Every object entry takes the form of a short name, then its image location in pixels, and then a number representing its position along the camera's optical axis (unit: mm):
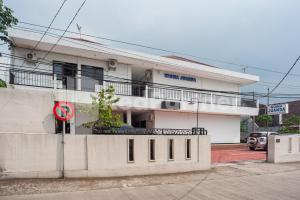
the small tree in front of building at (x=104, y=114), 9826
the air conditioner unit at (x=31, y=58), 13484
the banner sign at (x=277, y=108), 14973
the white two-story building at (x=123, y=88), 8883
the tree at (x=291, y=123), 23677
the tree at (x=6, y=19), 10339
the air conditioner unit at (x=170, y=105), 16522
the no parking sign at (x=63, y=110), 8805
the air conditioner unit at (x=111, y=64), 15969
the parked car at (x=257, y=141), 20312
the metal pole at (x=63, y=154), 8466
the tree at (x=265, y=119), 34912
